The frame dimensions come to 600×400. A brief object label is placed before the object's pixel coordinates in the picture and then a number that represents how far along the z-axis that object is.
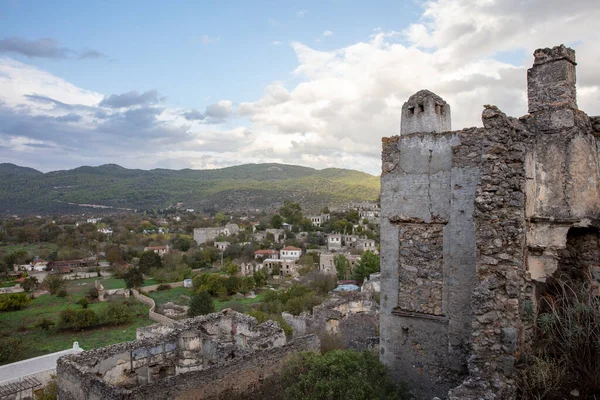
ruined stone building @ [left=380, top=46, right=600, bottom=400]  6.79
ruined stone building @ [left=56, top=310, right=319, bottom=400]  10.97
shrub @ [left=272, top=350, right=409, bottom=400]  6.45
